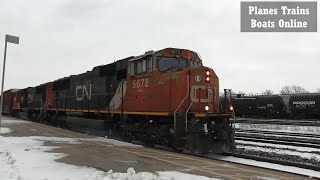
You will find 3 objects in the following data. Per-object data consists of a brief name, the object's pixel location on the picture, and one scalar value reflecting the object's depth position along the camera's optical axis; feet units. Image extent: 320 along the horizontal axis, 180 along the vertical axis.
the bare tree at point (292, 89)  315.66
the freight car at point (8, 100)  102.61
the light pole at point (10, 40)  32.95
